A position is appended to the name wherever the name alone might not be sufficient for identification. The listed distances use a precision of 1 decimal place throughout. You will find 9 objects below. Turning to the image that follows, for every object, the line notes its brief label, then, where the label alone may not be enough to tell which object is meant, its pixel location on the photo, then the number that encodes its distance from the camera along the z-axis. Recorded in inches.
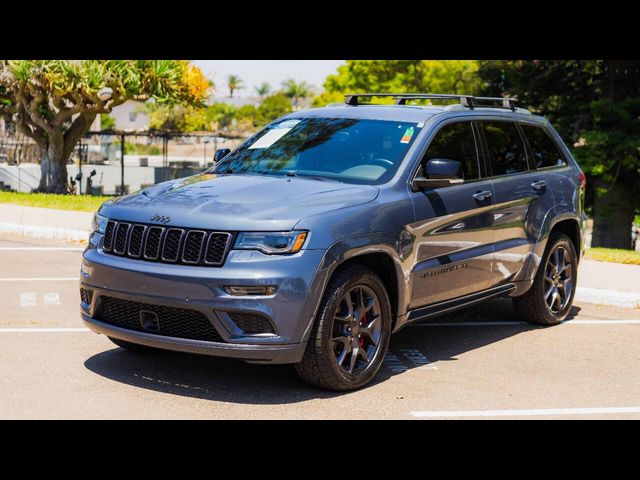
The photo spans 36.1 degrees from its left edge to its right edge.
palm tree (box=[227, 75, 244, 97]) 7293.3
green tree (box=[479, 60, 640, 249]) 1018.7
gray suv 230.2
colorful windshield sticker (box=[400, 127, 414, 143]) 281.9
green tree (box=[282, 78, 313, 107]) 7352.4
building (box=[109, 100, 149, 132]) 6013.8
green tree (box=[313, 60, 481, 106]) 2043.6
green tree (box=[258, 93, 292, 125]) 5418.3
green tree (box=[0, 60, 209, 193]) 992.9
